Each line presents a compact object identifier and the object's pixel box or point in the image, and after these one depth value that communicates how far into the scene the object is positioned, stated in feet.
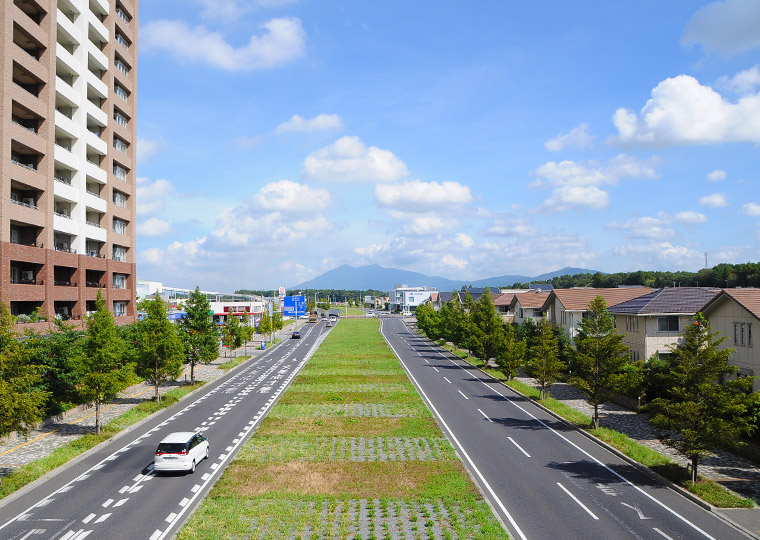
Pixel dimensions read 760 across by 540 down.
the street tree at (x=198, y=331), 157.79
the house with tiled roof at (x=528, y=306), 240.12
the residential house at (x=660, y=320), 145.38
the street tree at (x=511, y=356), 156.35
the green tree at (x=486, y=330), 194.29
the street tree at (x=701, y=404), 69.46
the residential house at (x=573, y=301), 184.82
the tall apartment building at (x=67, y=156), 126.31
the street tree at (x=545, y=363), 131.75
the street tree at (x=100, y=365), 97.91
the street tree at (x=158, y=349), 130.41
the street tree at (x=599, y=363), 103.71
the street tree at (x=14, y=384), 67.62
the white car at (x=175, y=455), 74.18
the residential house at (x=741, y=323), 106.73
